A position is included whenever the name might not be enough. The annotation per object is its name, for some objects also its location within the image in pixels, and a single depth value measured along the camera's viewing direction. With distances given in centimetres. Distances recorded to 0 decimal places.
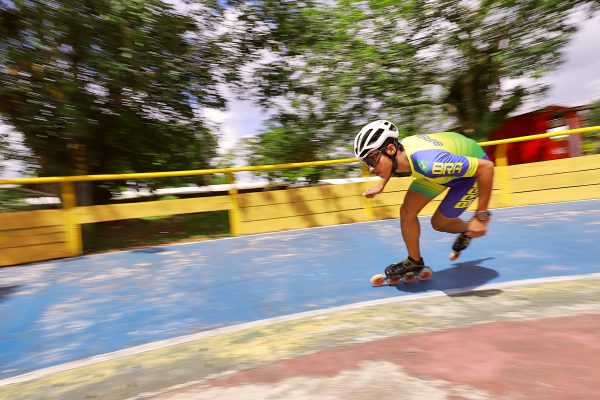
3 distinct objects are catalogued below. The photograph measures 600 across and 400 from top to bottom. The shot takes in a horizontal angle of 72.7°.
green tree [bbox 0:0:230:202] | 820
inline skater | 359
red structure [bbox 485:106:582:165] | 1225
